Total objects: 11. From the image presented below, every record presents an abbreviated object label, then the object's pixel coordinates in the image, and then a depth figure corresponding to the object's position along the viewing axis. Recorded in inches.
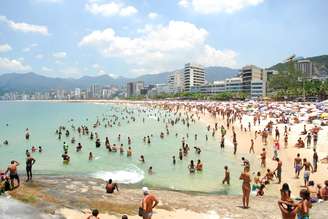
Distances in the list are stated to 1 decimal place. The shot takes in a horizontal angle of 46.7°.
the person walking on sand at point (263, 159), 941.2
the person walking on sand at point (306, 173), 704.4
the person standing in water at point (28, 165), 669.8
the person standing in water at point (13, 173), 597.9
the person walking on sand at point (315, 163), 816.3
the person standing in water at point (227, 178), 769.1
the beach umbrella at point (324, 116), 1643.9
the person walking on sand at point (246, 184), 490.4
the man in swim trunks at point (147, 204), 403.9
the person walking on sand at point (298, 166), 783.0
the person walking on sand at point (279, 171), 748.6
